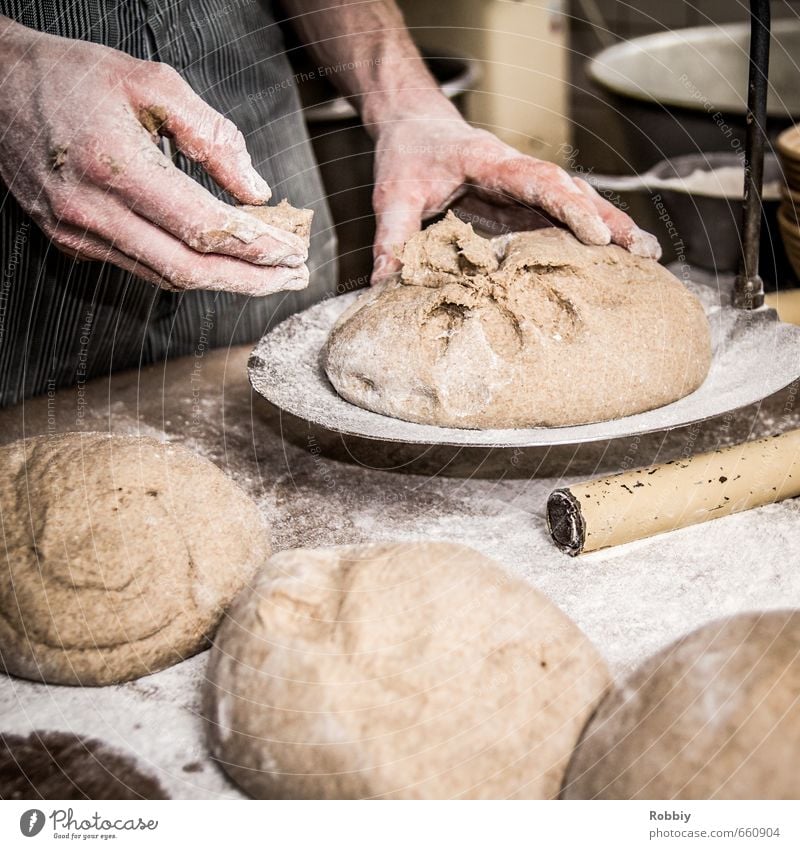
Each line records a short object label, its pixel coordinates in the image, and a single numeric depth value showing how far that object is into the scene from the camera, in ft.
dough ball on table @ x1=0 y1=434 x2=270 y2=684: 2.24
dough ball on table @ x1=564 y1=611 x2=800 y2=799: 1.69
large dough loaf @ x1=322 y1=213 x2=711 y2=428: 2.97
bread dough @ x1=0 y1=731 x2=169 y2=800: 1.92
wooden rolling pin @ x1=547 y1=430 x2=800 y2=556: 2.63
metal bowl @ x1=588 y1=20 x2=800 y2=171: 3.88
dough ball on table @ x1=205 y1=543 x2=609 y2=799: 1.80
